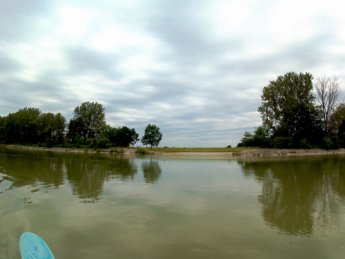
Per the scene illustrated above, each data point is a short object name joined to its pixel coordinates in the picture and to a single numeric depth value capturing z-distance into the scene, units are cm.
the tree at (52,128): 10206
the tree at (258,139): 6700
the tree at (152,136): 8531
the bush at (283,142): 6322
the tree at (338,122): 7009
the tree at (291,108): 6556
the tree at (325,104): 6938
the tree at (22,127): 10604
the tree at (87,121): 10344
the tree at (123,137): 9019
